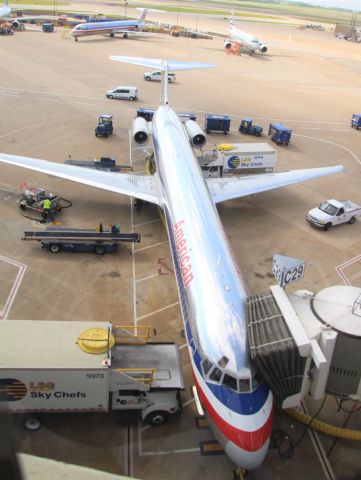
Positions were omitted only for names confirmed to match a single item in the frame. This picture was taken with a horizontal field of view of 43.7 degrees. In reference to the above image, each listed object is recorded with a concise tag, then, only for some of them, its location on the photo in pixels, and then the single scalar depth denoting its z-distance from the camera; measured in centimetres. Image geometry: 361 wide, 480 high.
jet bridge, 1180
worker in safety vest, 2477
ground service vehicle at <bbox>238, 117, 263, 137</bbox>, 4144
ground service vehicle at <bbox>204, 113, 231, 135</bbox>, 4106
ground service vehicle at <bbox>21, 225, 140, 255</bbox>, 2189
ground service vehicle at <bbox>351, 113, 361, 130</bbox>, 4601
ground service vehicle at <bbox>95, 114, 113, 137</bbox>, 3759
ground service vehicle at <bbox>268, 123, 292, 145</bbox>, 3891
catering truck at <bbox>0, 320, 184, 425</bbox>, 1240
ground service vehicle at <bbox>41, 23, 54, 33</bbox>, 9259
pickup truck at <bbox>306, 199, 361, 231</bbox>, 2625
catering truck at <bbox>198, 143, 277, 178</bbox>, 3114
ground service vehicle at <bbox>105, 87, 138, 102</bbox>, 4862
